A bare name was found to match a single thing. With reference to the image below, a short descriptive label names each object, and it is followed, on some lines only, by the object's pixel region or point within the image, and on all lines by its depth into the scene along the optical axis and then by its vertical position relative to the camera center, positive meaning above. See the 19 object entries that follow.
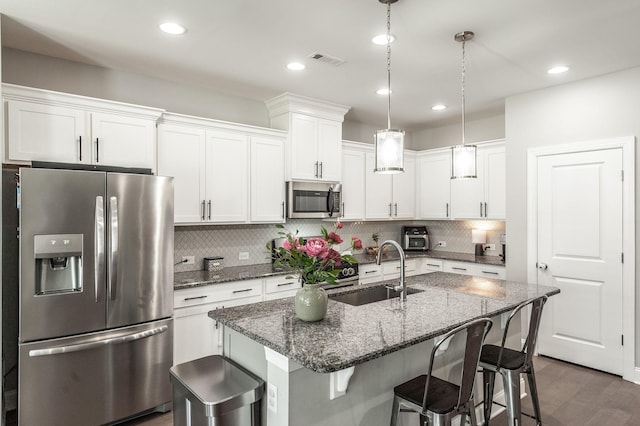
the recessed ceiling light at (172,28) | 2.55 +1.26
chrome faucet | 2.37 -0.40
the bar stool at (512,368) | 2.23 -0.91
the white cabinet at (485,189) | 4.62 +0.31
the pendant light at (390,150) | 2.31 +0.38
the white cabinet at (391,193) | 5.07 +0.28
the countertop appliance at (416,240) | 5.59 -0.38
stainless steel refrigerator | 2.42 -0.55
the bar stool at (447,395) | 1.74 -0.88
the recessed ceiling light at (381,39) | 2.73 +1.25
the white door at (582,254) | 3.54 -0.40
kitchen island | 1.65 -0.56
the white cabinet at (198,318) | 3.17 -0.86
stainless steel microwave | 4.21 +0.16
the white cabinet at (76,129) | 2.68 +0.65
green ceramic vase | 1.95 -0.45
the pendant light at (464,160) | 2.65 +0.37
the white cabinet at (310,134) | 4.18 +0.90
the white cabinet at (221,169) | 3.46 +0.44
